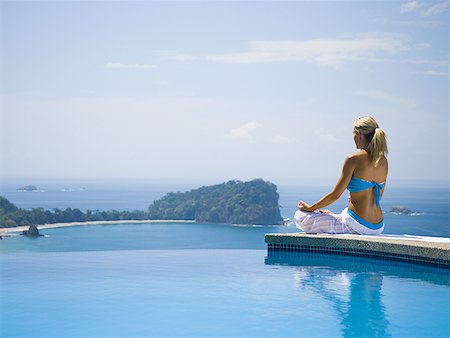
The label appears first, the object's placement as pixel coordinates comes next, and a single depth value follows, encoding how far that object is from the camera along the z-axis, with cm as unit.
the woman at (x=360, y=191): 689
